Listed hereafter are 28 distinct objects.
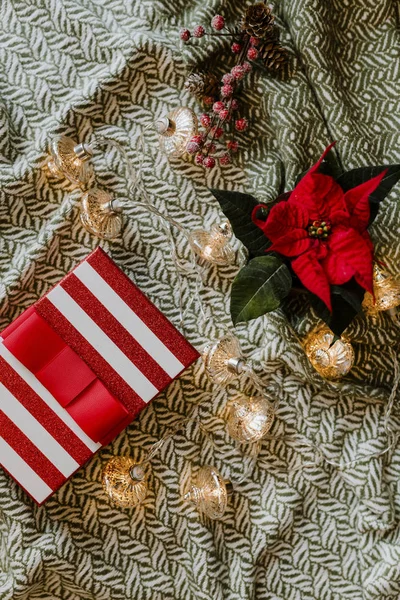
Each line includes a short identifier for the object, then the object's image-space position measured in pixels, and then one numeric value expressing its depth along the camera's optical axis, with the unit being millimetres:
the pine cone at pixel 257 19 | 1022
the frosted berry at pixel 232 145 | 1104
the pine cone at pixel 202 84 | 1089
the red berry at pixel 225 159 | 1110
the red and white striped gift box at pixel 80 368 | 1013
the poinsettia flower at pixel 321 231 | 919
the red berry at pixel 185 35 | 1063
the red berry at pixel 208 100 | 1100
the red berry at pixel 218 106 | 1067
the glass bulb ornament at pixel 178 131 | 1080
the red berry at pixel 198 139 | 1083
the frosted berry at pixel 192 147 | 1074
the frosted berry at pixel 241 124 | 1091
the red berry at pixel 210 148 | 1097
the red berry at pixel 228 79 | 1064
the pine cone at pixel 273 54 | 1067
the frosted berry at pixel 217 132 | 1090
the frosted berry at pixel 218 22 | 1040
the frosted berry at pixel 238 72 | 1058
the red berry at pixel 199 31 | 1046
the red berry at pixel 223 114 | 1060
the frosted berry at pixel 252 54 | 1050
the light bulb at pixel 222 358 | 1058
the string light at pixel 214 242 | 1085
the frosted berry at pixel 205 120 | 1078
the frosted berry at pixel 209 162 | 1090
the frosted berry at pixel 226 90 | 1061
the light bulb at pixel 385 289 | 1044
